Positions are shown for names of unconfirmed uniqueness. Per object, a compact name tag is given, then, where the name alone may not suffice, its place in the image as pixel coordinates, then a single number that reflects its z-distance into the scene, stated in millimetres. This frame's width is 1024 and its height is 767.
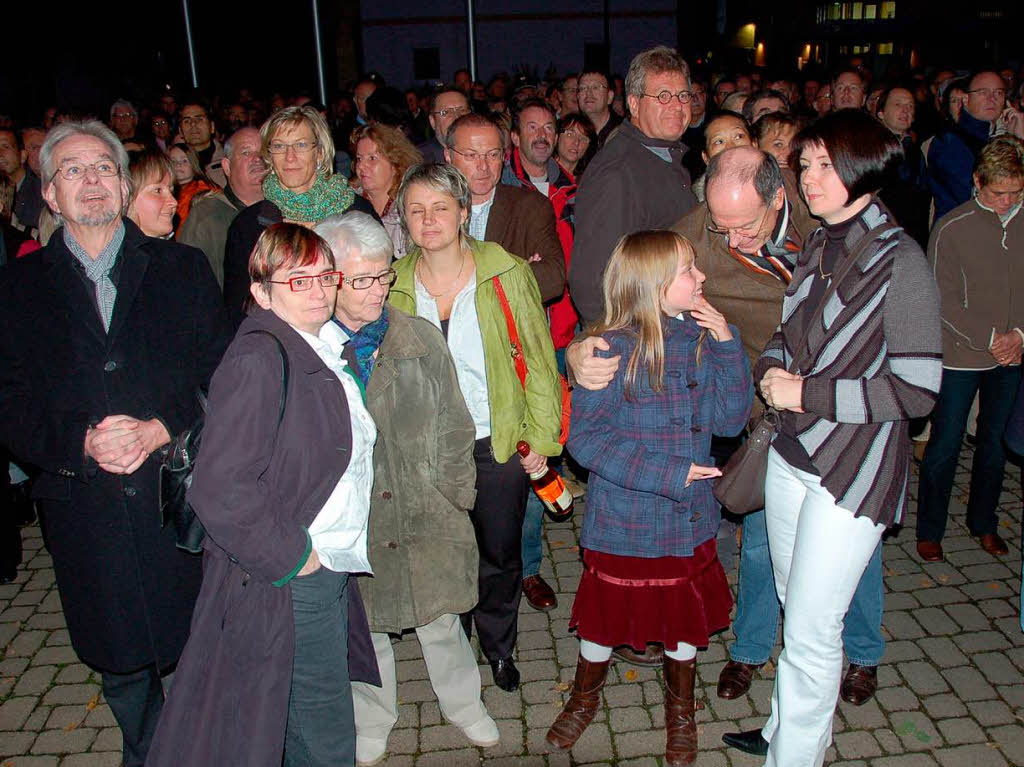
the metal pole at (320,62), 14438
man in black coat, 3211
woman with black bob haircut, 2969
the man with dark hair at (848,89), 9094
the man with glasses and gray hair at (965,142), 6500
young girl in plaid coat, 3441
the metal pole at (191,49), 15359
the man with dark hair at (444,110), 6941
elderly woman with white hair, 3385
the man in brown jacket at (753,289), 3557
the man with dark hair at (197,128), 8305
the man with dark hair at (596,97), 8555
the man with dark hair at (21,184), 7457
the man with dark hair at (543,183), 5117
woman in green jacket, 3799
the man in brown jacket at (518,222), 4867
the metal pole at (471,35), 13234
